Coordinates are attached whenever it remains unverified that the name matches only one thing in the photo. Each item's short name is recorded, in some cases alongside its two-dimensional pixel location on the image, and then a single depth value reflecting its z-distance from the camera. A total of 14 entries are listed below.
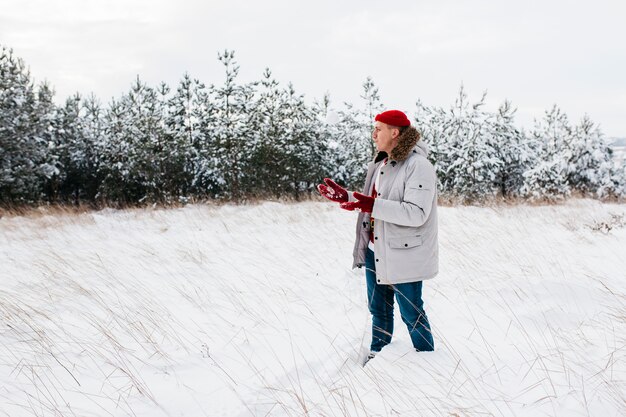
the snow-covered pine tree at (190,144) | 20.42
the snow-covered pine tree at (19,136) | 17.22
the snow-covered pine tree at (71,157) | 21.95
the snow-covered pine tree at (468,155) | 20.61
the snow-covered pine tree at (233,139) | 19.88
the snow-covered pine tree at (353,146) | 22.55
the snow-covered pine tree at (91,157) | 22.23
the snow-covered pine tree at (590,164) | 23.94
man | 2.75
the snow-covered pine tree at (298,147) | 20.60
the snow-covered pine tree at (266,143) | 20.02
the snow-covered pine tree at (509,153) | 22.62
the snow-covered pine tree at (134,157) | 19.94
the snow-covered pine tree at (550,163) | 21.23
